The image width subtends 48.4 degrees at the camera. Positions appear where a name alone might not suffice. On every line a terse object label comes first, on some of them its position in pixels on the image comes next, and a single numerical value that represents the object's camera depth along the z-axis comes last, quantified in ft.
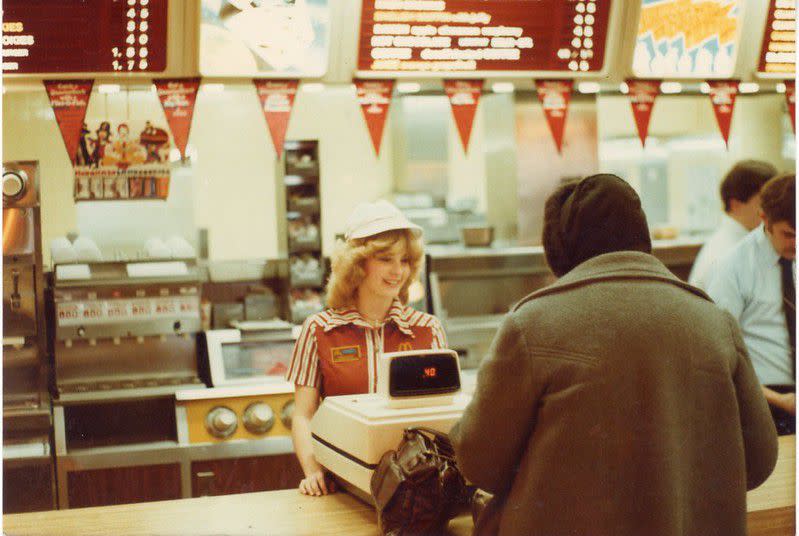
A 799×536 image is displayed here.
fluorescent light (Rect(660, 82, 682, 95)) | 12.58
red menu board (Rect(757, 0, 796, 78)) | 12.46
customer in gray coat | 5.30
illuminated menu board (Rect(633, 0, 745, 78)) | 12.17
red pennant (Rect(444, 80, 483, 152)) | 11.56
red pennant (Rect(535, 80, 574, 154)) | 12.04
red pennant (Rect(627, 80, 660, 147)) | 12.33
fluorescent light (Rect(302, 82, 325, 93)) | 11.38
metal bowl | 17.57
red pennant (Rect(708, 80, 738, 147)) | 12.59
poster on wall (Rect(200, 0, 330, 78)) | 10.57
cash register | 6.88
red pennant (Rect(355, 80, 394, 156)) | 11.46
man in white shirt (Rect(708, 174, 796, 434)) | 10.53
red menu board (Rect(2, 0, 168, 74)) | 10.30
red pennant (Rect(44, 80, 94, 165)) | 10.49
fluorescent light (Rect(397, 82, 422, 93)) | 12.01
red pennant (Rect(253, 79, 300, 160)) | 11.08
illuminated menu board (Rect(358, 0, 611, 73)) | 11.27
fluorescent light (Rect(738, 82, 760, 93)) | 12.90
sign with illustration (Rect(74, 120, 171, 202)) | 14.08
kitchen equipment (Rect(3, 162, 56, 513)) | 13.17
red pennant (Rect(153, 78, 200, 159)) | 10.85
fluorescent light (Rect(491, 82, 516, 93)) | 12.03
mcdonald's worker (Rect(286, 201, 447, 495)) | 9.02
